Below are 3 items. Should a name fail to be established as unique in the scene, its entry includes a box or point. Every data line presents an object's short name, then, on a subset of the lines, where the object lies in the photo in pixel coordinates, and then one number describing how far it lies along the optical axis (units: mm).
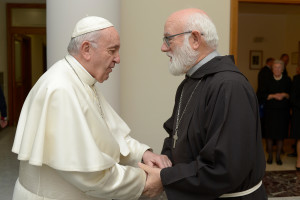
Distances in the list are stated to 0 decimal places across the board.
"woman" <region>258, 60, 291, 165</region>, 6410
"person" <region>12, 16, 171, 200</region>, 1844
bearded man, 1787
